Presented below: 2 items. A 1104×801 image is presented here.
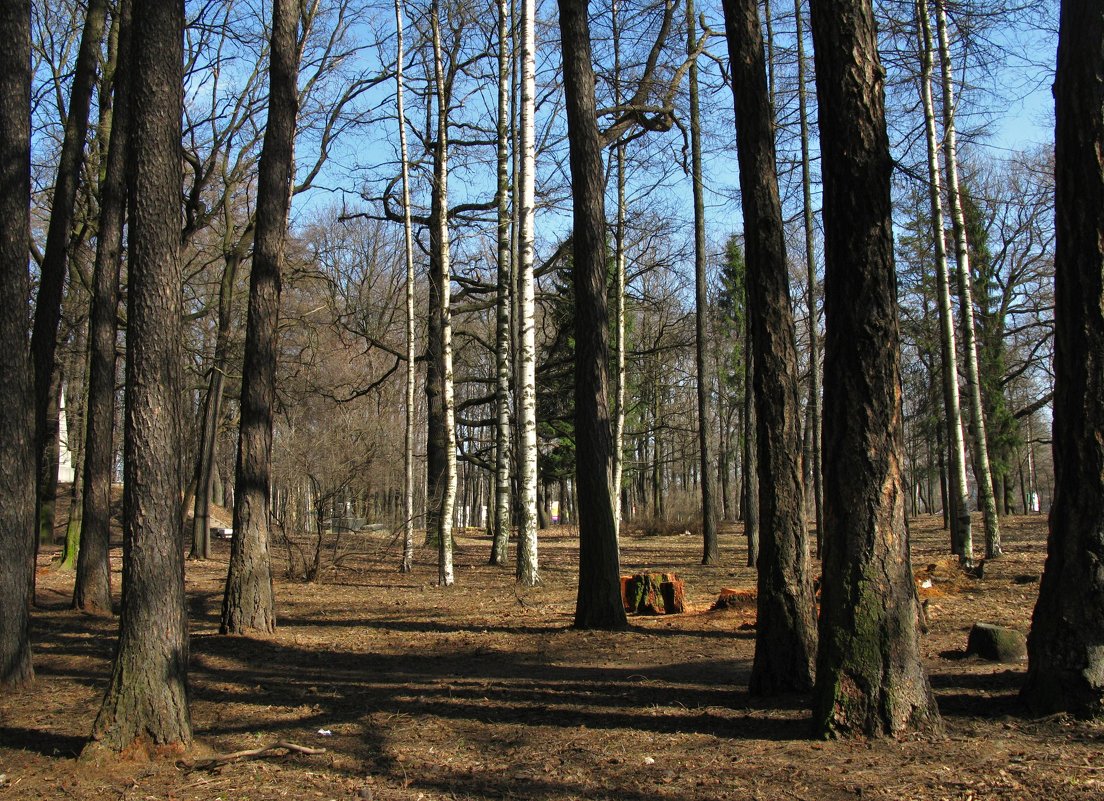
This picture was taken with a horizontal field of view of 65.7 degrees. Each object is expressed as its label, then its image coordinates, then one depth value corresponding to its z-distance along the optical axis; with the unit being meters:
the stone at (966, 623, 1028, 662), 7.02
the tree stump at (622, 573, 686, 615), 11.14
